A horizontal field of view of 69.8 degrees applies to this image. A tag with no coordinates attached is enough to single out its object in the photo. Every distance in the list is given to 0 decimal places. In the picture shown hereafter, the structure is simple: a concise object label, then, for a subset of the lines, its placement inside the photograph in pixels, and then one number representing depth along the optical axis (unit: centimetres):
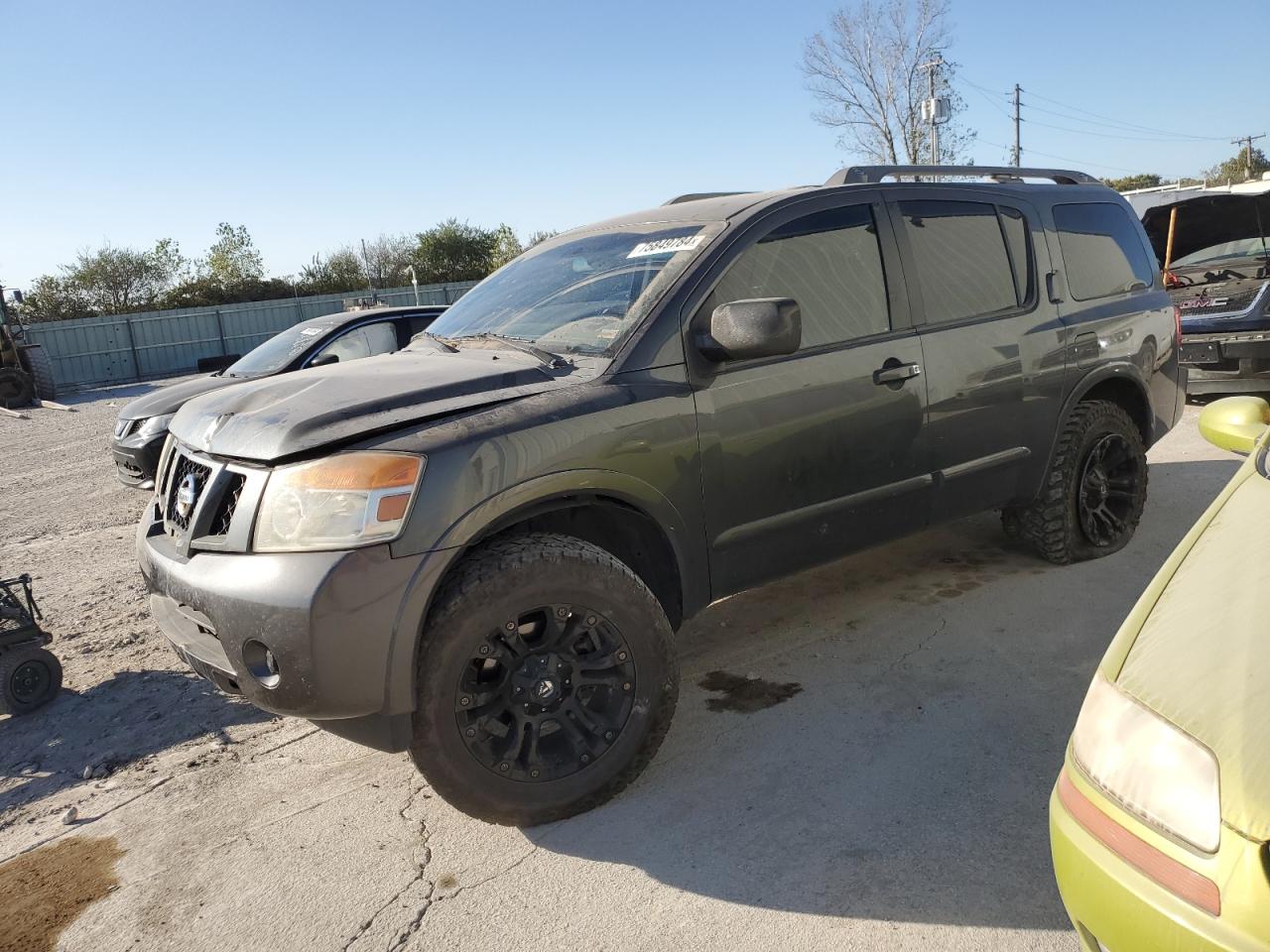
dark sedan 705
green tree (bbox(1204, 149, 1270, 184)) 5784
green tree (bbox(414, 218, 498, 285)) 4088
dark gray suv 246
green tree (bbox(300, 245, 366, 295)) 3678
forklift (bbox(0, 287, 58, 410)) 1902
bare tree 3034
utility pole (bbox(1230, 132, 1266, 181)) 6125
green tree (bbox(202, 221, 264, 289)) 4016
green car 138
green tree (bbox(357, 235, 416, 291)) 4091
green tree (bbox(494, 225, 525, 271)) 4106
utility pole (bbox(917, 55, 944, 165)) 2732
